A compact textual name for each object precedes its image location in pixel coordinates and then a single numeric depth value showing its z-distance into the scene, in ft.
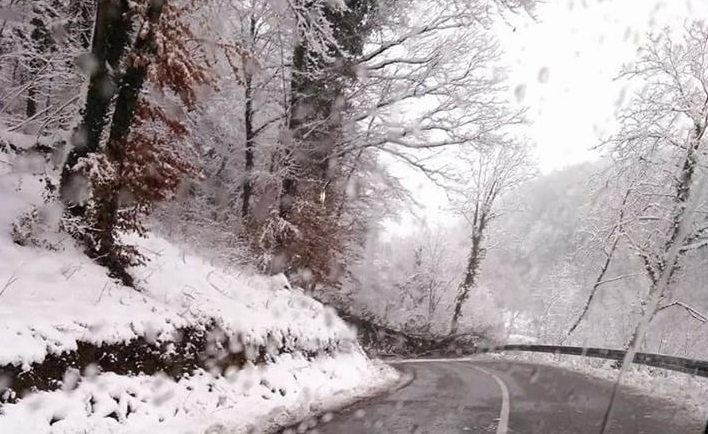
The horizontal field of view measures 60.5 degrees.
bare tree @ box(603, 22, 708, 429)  67.56
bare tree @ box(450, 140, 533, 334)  127.75
